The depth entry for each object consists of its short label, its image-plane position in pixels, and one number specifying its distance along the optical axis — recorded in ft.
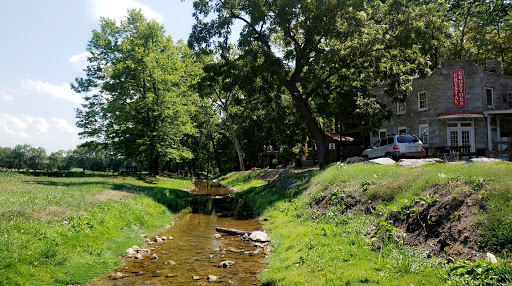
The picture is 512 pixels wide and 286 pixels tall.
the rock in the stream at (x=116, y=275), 28.22
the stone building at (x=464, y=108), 94.53
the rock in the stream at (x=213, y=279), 27.37
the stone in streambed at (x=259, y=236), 41.39
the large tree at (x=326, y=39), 74.43
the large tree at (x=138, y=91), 107.24
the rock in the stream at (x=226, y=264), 31.34
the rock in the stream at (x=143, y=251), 36.12
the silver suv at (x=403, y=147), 76.74
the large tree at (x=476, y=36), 130.21
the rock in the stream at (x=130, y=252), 34.73
